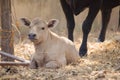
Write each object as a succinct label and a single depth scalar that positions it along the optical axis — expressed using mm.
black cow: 17609
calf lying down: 13891
